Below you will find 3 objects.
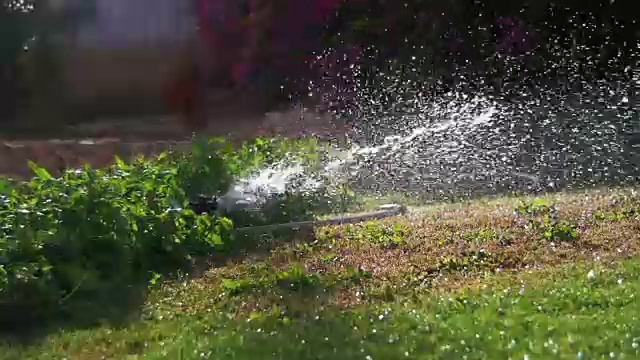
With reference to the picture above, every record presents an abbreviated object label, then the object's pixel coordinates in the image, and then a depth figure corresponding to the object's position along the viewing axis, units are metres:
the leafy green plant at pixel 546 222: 5.86
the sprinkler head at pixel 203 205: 6.72
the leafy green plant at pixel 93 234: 4.82
